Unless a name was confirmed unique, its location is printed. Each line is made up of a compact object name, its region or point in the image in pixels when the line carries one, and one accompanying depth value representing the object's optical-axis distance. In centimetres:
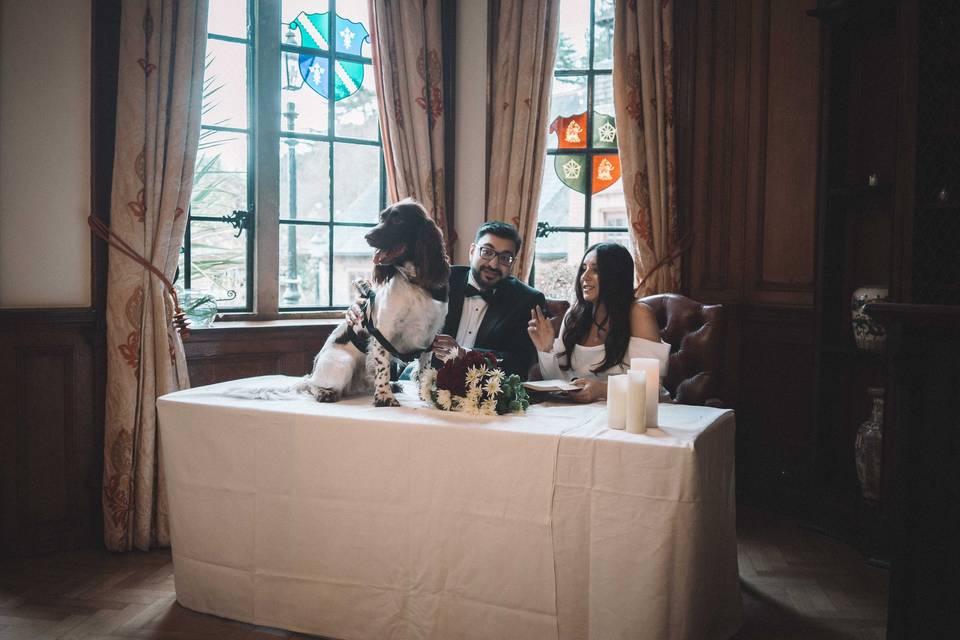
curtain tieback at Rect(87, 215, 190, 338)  317
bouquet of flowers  220
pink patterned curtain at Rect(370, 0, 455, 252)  385
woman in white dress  267
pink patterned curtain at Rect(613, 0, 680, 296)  383
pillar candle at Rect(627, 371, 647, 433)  198
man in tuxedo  280
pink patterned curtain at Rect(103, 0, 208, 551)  317
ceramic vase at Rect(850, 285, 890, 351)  319
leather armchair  294
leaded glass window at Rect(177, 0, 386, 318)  368
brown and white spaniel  226
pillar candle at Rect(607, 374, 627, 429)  204
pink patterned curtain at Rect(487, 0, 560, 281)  393
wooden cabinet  293
